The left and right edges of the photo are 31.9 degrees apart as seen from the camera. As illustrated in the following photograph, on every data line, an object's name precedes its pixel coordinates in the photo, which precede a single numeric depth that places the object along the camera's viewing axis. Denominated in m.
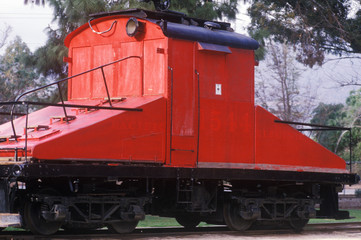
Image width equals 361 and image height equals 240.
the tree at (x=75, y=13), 20.09
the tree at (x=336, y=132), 43.59
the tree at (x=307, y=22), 22.86
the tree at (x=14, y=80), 37.34
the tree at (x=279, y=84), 40.56
